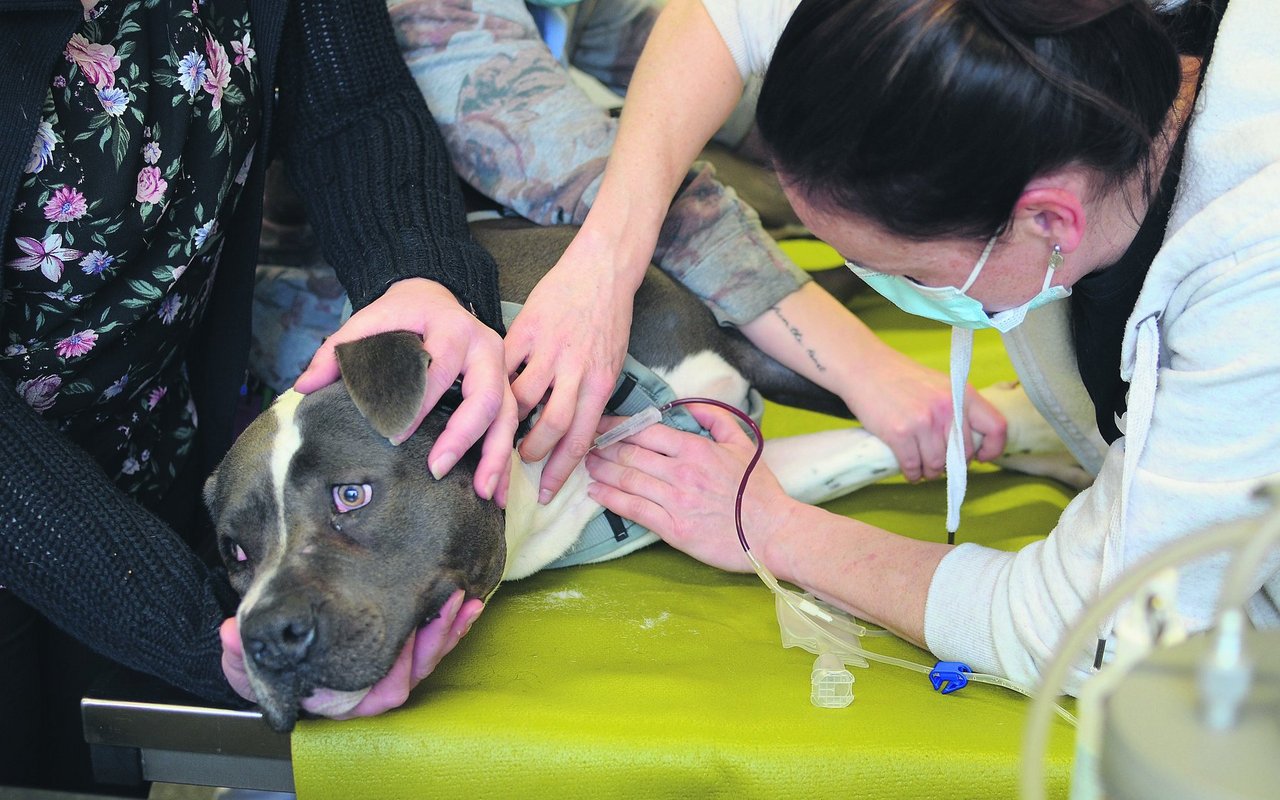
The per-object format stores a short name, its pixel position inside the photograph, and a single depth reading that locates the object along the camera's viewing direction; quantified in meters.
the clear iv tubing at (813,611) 1.52
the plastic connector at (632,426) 1.90
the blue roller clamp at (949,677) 1.52
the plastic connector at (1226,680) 0.56
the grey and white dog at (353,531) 1.45
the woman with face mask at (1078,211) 1.19
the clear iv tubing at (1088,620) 0.58
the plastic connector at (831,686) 1.47
